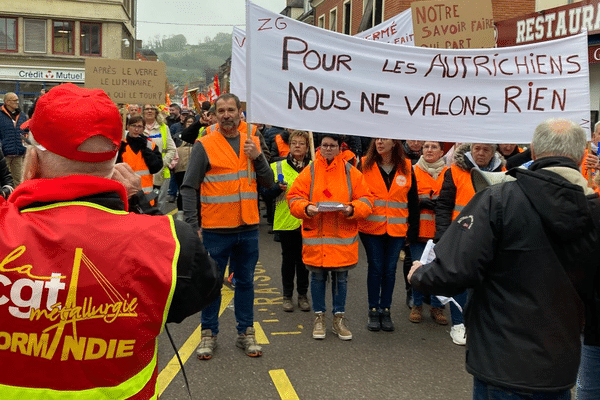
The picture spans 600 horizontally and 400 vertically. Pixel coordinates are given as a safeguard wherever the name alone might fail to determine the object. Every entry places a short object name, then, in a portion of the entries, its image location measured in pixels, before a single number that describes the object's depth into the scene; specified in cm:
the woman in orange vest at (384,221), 572
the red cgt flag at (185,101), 2988
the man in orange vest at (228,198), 489
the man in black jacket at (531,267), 257
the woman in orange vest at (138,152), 695
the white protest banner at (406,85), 470
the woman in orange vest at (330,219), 545
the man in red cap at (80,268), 165
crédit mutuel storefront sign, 3625
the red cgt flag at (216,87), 1630
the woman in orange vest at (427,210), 604
